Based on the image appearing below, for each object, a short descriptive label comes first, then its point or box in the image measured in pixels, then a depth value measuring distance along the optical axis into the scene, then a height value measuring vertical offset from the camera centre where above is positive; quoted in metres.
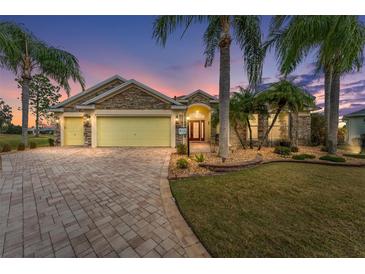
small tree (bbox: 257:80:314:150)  7.62 +1.93
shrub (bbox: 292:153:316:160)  7.05 -1.00
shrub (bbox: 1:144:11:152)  9.80 -1.05
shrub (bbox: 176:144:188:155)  8.54 -0.85
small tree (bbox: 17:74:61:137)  24.64 +5.89
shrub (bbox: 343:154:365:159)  7.19 -0.96
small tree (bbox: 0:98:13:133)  32.50 +3.60
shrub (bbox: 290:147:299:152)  8.69 -0.79
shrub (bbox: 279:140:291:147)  10.60 -0.58
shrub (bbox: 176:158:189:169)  5.64 -1.08
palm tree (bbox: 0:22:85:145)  10.84 +5.32
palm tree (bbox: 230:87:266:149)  8.77 +1.70
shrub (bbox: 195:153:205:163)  6.32 -1.03
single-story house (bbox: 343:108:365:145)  13.82 +1.01
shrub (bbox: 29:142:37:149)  11.37 -0.96
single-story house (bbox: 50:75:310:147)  11.41 +0.96
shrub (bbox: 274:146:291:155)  7.77 -0.81
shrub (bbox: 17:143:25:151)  10.57 -1.03
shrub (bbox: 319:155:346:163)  6.47 -0.99
